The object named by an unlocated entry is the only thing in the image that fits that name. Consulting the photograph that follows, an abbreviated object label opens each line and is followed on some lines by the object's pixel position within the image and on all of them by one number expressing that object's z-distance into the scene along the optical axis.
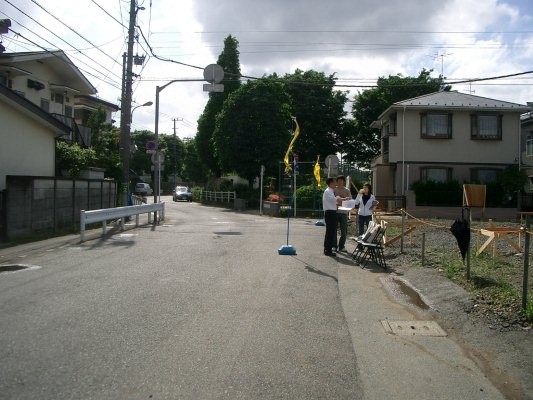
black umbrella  8.52
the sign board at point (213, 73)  20.17
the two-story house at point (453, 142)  29.70
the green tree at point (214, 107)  45.50
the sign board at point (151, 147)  24.00
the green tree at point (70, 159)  22.75
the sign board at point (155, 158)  24.52
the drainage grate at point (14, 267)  10.08
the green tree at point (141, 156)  77.62
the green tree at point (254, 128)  37.88
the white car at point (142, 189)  56.04
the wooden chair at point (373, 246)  10.98
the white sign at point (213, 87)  19.91
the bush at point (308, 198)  28.84
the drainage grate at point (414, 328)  6.30
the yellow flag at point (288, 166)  24.16
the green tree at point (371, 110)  44.53
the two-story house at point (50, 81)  23.36
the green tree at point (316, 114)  47.69
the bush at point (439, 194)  28.20
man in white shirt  12.28
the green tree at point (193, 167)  63.41
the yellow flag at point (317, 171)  26.98
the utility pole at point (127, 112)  21.92
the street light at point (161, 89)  20.17
